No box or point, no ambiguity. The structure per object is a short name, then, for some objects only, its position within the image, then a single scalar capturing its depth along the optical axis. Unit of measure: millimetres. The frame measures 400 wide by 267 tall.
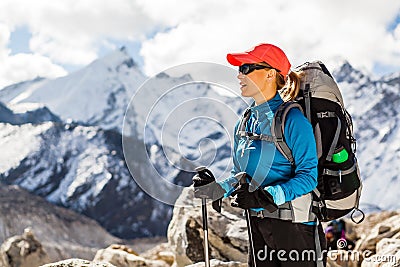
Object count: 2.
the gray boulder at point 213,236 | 8758
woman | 3426
